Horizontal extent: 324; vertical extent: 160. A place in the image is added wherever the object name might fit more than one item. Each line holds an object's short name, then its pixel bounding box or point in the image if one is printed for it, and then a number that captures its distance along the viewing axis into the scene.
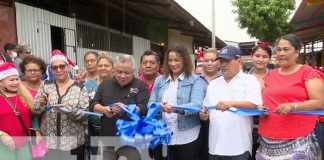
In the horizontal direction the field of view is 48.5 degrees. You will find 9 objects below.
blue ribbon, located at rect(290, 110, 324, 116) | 2.94
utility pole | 16.30
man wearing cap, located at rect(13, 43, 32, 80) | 6.17
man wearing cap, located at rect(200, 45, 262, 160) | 3.19
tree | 21.38
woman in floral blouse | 3.75
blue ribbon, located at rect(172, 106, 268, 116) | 3.10
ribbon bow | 3.35
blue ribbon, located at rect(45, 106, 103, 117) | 3.65
